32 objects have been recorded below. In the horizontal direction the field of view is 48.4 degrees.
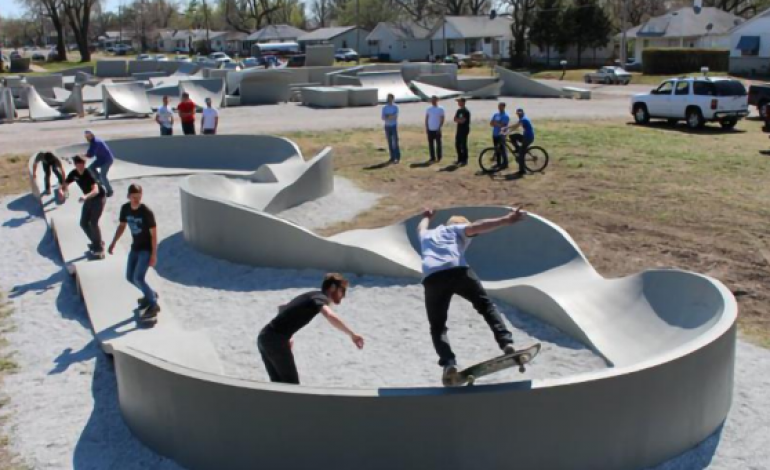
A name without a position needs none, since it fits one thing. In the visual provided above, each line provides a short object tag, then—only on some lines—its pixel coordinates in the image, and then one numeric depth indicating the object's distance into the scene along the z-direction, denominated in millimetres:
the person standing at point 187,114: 22797
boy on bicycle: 18516
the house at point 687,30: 66125
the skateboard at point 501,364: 6398
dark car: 29703
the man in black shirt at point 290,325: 6590
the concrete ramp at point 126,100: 33562
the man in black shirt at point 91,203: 12719
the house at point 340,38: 96500
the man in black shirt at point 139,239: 10000
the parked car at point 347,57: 79188
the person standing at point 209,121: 23109
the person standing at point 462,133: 19969
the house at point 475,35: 84312
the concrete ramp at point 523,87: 38969
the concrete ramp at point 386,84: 38625
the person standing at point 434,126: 20203
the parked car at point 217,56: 73550
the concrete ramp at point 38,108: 34016
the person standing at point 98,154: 14719
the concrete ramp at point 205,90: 36656
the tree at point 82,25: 81562
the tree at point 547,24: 66688
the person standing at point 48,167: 16125
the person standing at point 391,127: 20609
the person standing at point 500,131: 19109
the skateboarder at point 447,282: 7074
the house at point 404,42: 87312
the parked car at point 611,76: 48969
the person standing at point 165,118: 23156
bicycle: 18984
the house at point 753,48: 54250
